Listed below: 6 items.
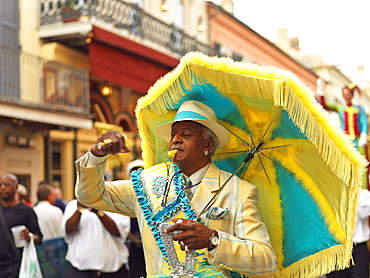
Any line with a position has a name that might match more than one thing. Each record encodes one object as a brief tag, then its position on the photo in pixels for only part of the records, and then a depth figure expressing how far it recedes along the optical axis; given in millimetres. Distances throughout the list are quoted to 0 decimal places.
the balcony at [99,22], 15758
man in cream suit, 3242
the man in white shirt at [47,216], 8578
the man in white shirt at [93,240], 6777
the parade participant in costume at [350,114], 8407
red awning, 15133
